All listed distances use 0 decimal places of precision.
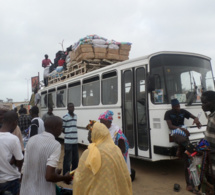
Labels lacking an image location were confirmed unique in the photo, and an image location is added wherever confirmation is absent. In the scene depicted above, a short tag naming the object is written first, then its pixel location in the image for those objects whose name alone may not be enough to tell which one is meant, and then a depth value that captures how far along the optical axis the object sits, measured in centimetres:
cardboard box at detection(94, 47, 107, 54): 889
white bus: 555
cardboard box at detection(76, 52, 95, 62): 875
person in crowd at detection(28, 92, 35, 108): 1276
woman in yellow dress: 216
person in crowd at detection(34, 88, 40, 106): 1169
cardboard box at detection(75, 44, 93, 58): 874
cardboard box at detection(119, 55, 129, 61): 937
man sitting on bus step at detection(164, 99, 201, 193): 486
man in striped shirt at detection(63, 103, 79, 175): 564
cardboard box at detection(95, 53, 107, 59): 890
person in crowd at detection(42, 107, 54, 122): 700
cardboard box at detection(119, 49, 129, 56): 935
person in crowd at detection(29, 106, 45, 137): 420
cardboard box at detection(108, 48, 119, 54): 908
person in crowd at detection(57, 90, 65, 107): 1059
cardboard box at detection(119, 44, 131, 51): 929
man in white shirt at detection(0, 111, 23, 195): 256
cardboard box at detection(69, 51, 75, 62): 983
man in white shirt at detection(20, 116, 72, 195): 226
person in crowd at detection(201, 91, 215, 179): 259
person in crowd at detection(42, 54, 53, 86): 1377
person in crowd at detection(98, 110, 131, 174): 396
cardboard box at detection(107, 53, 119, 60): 908
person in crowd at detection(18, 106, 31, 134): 534
